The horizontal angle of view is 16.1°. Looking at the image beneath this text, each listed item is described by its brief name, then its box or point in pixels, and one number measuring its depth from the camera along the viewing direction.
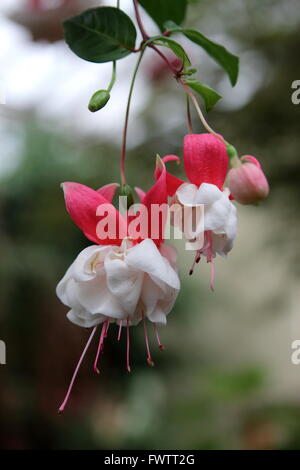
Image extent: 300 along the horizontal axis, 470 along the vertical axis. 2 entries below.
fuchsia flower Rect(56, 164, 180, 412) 0.33
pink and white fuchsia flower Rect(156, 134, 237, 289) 0.34
